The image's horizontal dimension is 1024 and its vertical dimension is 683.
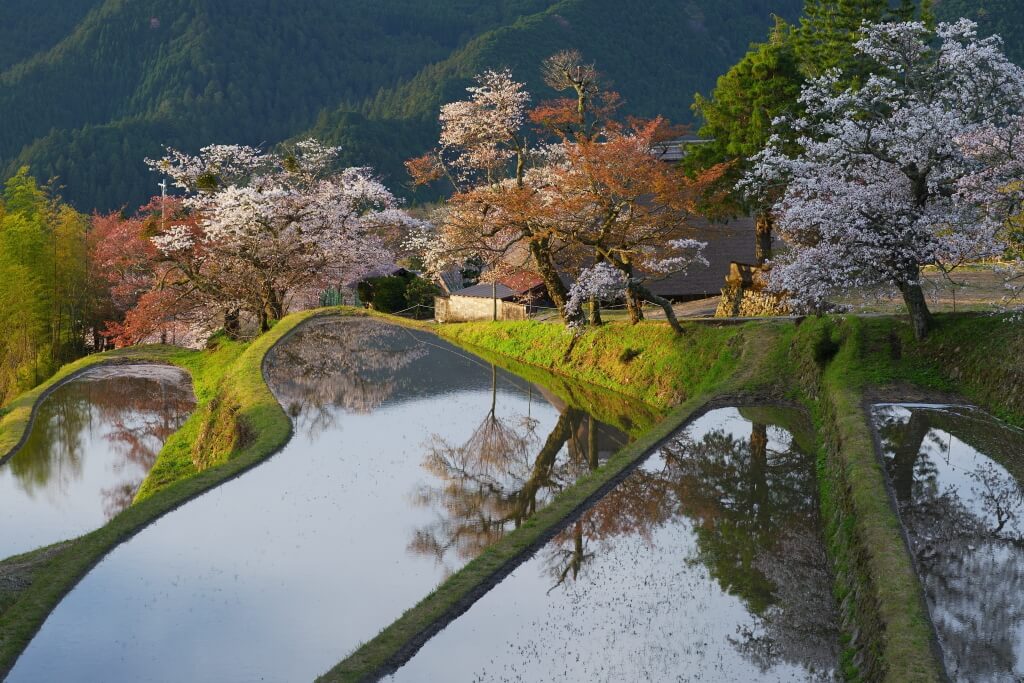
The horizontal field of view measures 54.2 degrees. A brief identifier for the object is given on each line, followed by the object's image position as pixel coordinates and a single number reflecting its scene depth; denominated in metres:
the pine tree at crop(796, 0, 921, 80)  31.98
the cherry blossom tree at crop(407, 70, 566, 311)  27.80
